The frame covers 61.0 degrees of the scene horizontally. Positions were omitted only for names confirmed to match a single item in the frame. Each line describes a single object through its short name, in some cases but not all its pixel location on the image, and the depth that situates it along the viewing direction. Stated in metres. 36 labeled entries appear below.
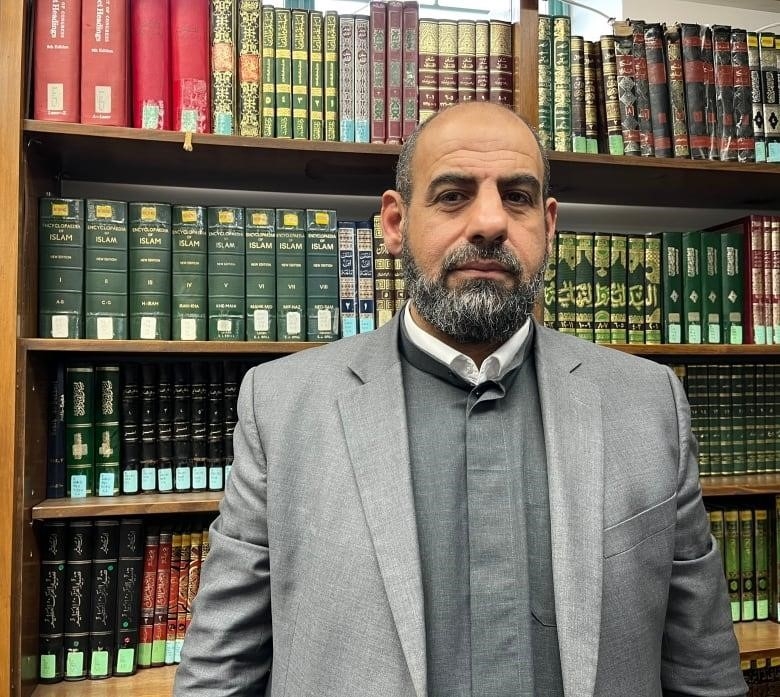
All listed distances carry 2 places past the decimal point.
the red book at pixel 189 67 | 1.40
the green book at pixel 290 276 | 1.47
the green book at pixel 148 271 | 1.41
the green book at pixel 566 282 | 1.59
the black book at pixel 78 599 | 1.40
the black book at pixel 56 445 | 1.40
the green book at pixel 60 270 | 1.36
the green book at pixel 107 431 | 1.43
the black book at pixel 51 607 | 1.38
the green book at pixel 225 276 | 1.44
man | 0.90
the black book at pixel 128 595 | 1.42
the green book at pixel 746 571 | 1.67
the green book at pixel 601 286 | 1.60
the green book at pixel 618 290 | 1.61
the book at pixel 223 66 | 1.42
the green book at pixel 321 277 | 1.48
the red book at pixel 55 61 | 1.33
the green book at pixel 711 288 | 1.65
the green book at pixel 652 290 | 1.63
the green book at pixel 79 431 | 1.42
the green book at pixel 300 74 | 1.46
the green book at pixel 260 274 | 1.46
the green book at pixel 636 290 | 1.62
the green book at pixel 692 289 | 1.64
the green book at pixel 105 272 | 1.38
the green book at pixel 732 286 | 1.65
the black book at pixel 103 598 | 1.40
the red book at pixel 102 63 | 1.35
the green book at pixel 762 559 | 1.68
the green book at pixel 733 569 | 1.66
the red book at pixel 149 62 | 1.39
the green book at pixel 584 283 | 1.60
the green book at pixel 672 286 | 1.63
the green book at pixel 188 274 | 1.43
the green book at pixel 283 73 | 1.45
